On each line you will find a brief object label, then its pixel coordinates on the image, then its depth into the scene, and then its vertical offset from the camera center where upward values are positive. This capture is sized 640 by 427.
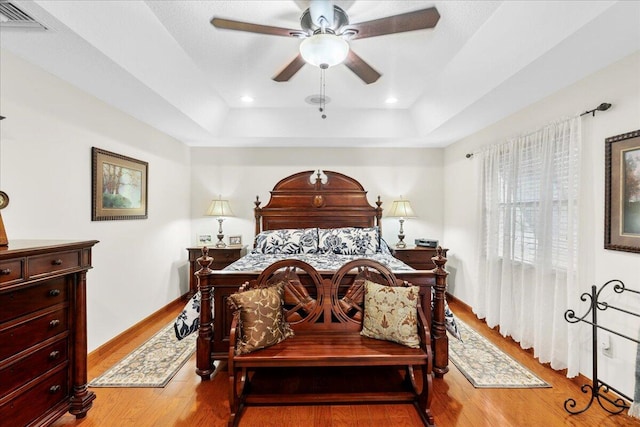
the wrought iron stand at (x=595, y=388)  1.92 -1.16
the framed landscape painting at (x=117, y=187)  2.73 +0.26
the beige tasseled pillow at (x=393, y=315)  2.04 -0.72
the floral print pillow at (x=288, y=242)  3.81 -0.38
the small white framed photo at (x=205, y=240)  4.55 -0.42
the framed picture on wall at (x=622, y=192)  1.92 +0.16
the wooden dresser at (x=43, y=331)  1.52 -0.70
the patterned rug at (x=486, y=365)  2.30 -1.30
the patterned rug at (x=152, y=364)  2.30 -1.33
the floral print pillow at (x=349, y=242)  3.80 -0.37
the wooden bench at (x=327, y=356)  1.91 -0.93
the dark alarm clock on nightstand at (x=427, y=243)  4.23 -0.41
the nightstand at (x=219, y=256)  4.14 -0.61
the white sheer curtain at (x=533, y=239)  2.33 -0.22
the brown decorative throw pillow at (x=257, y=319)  1.96 -0.73
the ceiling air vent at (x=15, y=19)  1.59 +1.10
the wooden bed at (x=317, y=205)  4.40 +0.14
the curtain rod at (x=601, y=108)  2.08 +0.78
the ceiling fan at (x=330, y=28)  1.70 +1.15
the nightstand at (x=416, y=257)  4.16 -0.60
